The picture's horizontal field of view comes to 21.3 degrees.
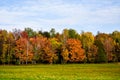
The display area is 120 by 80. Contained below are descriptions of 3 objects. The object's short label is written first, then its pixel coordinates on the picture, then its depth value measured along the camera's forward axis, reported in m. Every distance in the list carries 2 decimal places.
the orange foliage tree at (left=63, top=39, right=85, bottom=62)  125.56
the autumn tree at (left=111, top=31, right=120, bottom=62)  129.41
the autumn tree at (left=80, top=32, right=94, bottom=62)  130.12
